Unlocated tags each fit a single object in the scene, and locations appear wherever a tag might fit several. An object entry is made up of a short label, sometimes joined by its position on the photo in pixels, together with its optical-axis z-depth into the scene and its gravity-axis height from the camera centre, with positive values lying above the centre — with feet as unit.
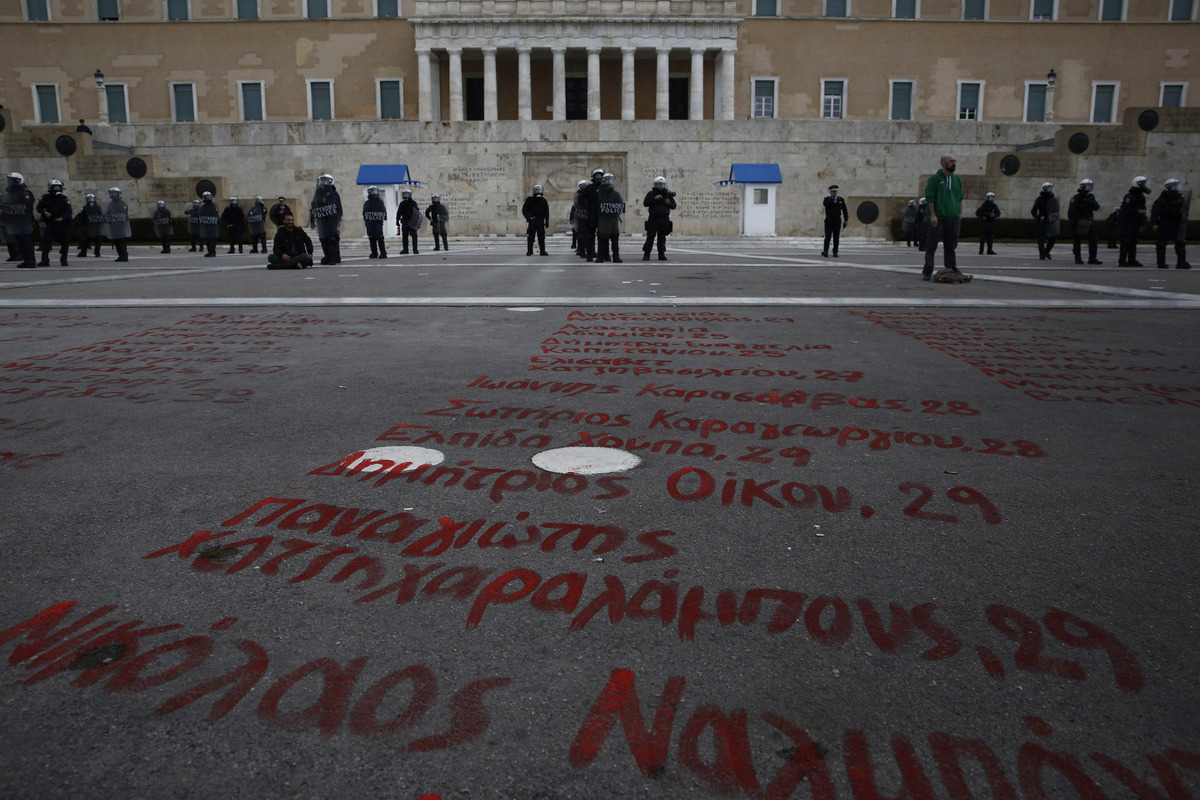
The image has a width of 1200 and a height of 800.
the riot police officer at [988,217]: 74.74 +1.22
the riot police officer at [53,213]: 63.16 +1.46
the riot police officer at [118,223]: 69.97 +0.85
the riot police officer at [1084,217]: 60.95 +0.98
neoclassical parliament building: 158.40 +31.21
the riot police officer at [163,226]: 84.17 +0.74
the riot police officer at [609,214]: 60.13 +1.24
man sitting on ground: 55.01 -0.92
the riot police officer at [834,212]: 69.31 +1.57
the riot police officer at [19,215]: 57.88 +1.24
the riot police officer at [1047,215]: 65.72 +1.23
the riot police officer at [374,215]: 69.26 +1.41
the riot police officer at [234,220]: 82.63 +1.25
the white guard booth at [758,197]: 120.26 +4.67
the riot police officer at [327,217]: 59.77 +1.09
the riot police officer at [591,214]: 62.59 +1.33
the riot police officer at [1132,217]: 56.95 +0.90
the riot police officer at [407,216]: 77.66 +1.47
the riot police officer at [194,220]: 80.98 +1.25
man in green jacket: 43.75 +0.98
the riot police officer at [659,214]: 62.13 +1.31
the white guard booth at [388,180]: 118.83 +6.94
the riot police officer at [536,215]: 71.92 +1.43
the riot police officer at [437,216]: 88.53 +1.67
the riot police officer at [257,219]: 80.38 +1.26
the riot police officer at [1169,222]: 56.18 +0.59
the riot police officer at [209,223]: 77.00 +0.91
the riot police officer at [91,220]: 73.36 +1.14
